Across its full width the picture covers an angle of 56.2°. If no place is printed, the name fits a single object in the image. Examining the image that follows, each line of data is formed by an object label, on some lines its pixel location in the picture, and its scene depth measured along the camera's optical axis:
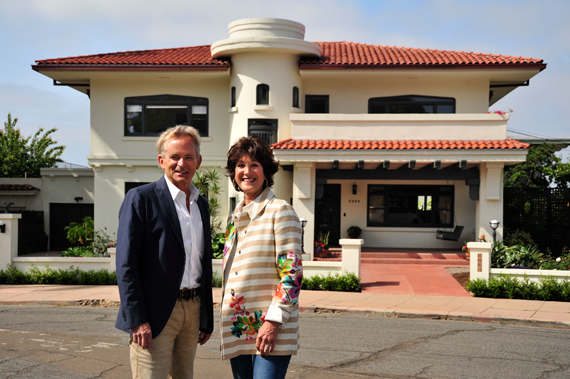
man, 3.16
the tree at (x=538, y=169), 26.42
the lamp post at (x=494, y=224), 15.22
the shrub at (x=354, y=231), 18.94
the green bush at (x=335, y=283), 12.42
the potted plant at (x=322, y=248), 17.00
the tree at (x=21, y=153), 32.31
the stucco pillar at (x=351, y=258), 12.55
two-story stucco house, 16.81
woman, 3.12
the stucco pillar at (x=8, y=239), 13.61
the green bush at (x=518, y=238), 16.48
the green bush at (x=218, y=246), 14.57
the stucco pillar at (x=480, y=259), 12.22
